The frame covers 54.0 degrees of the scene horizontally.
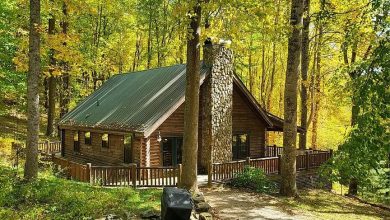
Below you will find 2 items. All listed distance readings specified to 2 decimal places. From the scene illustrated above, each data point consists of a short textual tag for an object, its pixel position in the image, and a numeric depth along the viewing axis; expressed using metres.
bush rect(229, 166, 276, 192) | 19.30
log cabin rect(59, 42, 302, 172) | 21.88
